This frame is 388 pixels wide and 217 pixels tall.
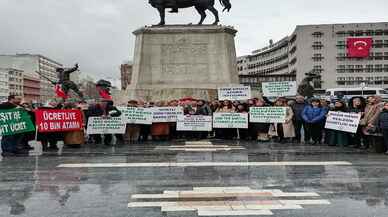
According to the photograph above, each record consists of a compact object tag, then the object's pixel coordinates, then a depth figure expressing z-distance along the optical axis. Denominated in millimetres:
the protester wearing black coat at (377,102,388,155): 13773
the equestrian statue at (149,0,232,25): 25531
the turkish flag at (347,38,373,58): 125250
